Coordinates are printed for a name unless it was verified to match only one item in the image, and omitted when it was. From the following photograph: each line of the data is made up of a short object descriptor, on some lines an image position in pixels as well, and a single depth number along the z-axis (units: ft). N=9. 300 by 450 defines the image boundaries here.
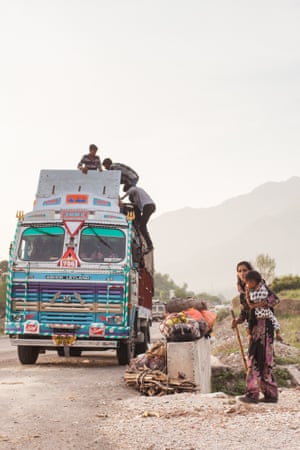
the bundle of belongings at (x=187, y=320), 32.45
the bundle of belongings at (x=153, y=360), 32.78
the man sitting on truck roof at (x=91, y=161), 47.85
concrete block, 30.81
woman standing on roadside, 26.45
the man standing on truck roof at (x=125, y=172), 48.42
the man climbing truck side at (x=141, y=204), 46.60
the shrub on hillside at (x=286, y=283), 130.72
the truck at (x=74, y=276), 41.04
